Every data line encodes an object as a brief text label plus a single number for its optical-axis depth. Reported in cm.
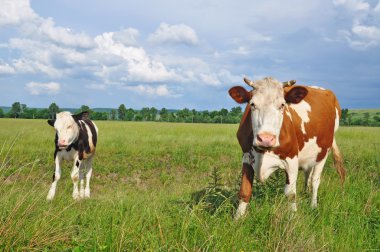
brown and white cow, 441
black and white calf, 875
